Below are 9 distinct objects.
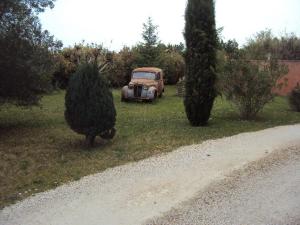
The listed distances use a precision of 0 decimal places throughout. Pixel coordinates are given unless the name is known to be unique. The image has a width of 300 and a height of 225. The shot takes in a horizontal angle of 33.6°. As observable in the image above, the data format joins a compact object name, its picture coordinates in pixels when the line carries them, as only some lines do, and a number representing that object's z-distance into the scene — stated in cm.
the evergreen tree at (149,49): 3431
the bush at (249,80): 1680
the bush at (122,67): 3299
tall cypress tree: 1546
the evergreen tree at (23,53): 1455
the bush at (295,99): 2123
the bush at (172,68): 3606
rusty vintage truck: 2503
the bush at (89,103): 1225
